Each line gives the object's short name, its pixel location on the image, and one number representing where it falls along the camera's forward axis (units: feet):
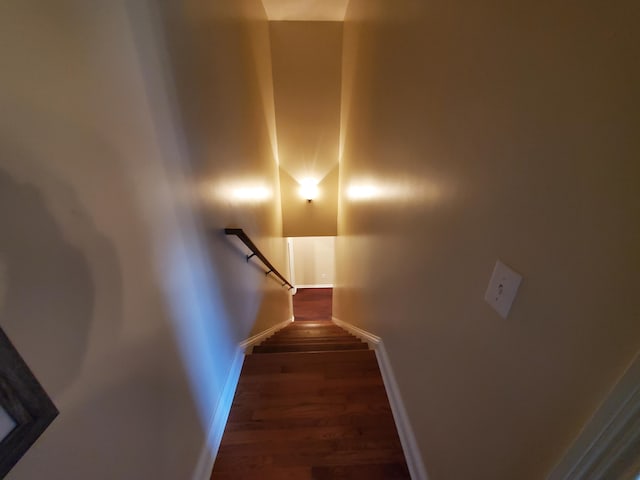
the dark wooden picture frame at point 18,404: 1.28
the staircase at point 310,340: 7.25
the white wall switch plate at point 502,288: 1.80
